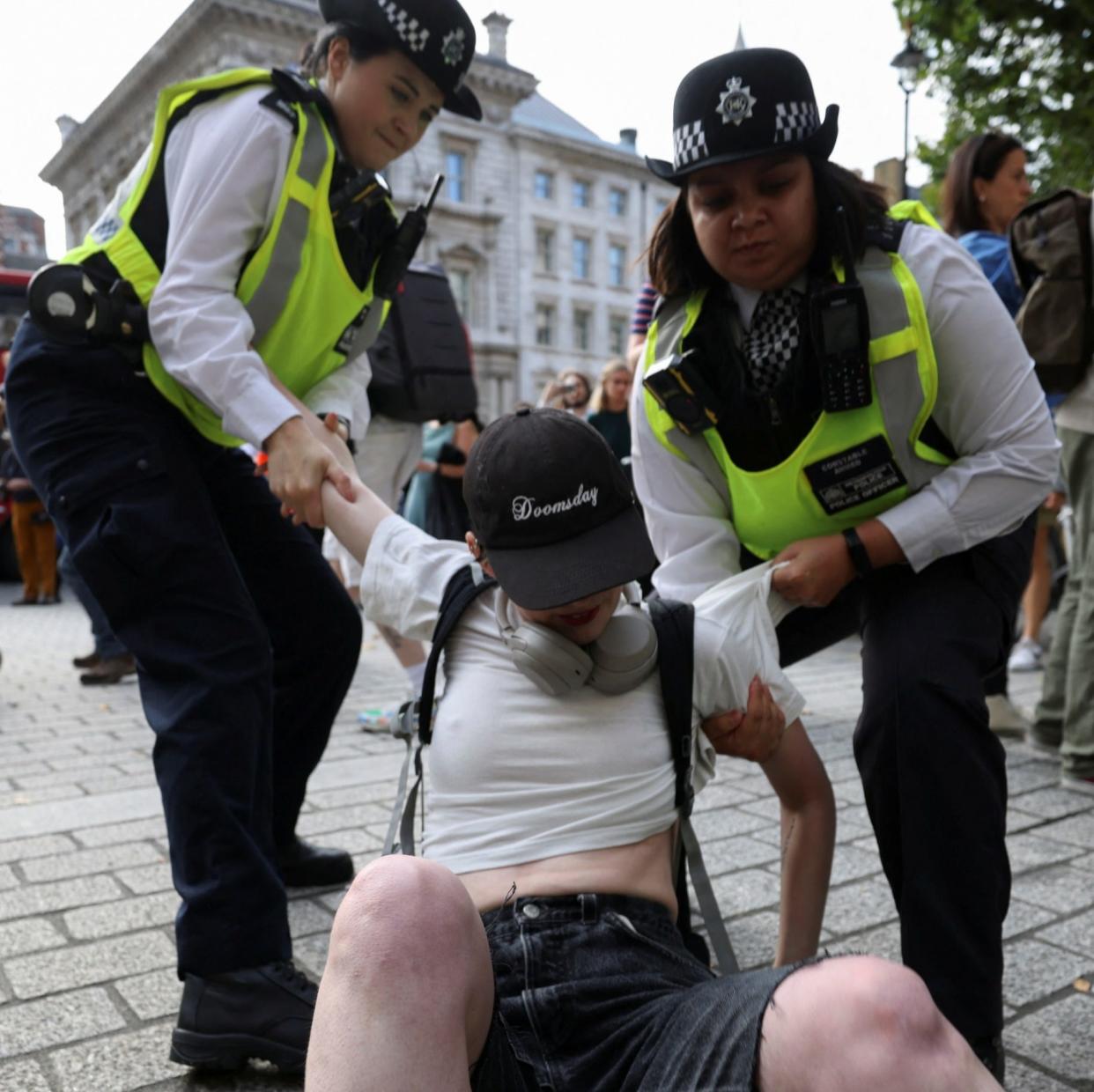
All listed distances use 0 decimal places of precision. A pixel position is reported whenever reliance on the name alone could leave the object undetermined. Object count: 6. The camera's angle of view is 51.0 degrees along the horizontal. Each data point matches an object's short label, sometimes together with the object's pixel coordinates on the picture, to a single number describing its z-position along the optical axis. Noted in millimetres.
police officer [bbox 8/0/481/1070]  2158
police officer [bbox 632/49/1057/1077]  1966
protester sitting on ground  1312
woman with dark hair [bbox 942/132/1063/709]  4371
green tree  11922
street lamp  13680
